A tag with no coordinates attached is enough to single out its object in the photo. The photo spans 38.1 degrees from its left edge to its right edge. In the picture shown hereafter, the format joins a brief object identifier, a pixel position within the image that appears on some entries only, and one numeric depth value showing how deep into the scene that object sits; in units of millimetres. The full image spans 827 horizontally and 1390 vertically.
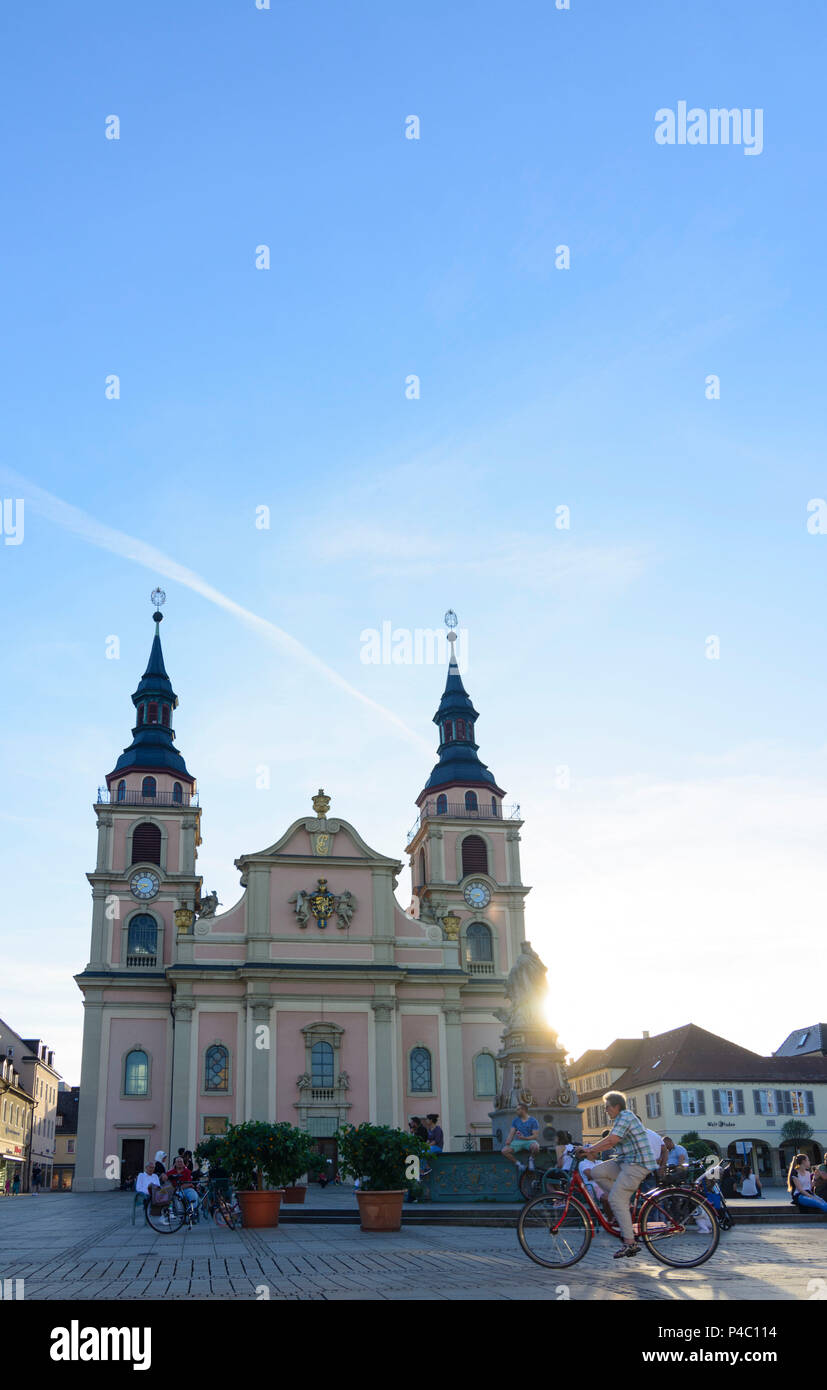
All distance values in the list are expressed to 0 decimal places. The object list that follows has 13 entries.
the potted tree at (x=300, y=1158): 18797
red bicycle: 11141
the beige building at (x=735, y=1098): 60812
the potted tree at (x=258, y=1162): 18594
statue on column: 30141
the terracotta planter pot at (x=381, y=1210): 17562
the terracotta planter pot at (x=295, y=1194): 25344
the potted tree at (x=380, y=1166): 17188
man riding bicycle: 11047
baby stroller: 15634
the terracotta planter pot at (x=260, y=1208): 18994
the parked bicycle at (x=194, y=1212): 19531
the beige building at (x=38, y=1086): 81562
